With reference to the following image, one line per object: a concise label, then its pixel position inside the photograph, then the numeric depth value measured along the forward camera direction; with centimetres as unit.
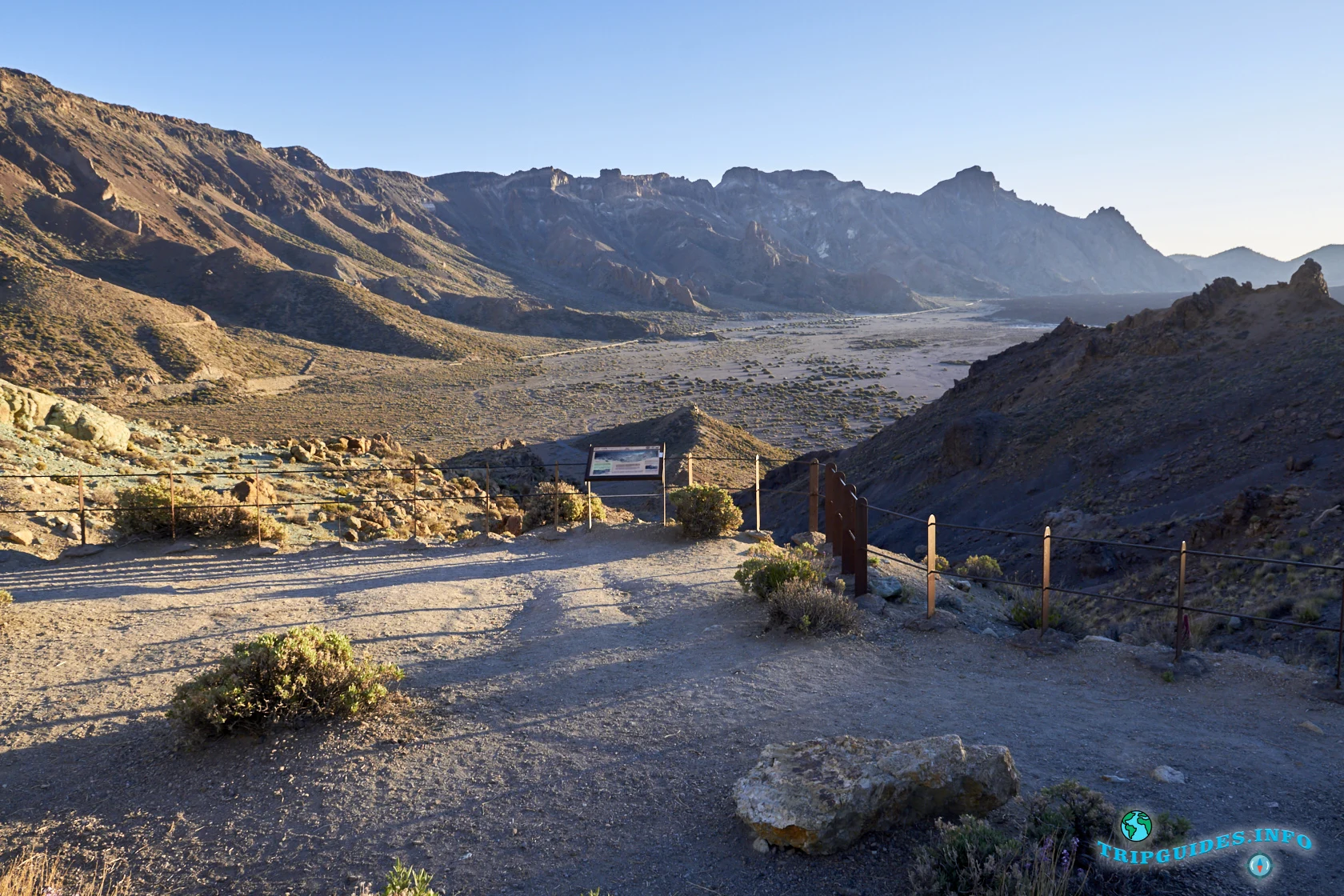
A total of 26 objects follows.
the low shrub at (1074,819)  415
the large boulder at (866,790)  441
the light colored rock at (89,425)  1944
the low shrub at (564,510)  1591
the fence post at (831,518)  1157
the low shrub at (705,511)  1332
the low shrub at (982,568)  1387
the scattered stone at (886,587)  985
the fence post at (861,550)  929
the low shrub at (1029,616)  943
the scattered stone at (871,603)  937
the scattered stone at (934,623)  885
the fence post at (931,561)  879
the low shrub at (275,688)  582
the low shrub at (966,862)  381
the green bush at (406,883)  359
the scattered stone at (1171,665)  751
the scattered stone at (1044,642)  823
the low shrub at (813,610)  852
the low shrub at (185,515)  1227
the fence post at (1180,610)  749
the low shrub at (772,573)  927
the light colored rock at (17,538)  1166
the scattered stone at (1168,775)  528
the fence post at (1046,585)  819
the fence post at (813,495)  1286
